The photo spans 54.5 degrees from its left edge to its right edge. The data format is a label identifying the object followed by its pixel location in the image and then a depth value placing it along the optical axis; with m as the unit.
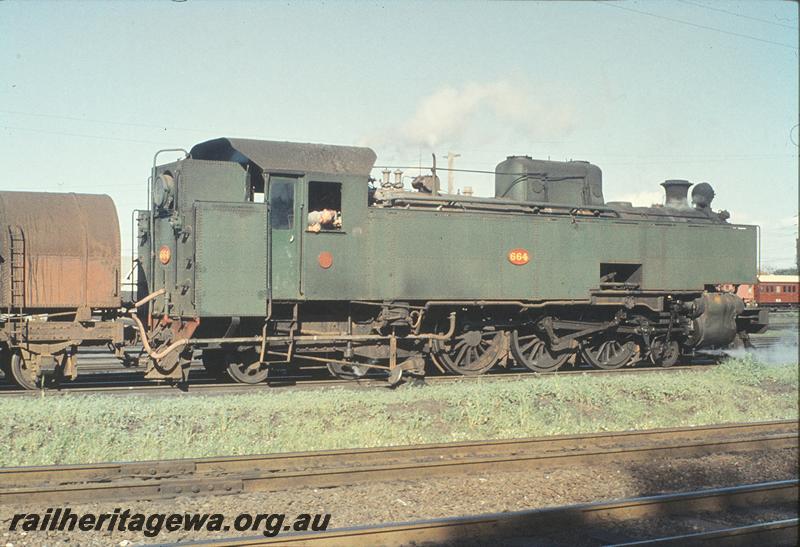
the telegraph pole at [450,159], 30.98
